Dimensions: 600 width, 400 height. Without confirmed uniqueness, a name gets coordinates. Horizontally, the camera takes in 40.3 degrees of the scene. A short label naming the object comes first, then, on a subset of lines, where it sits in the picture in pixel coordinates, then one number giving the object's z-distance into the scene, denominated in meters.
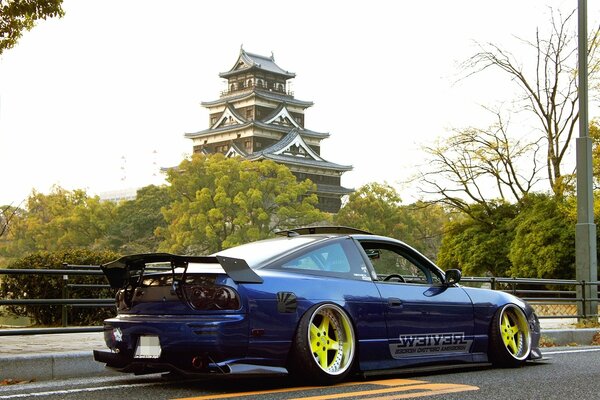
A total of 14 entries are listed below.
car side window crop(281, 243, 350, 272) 6.44
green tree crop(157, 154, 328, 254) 56.50
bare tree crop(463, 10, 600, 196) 35.50
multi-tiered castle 80.88
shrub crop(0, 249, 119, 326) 13.97
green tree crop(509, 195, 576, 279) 35.75
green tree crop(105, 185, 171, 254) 65.06
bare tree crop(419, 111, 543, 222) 38.22
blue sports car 5.76
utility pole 14.28
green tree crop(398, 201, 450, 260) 61.92
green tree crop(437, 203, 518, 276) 39.56
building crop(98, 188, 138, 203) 126.47
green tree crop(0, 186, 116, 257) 65.31
